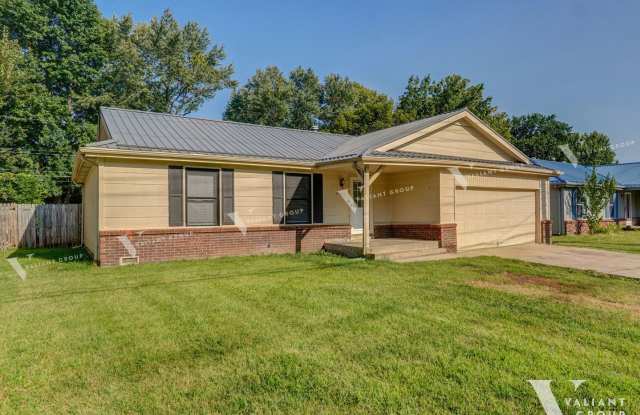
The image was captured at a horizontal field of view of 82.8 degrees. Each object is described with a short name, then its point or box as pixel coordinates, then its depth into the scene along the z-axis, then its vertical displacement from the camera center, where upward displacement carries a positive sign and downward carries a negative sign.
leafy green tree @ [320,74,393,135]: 35.31 +11.17
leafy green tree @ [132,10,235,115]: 28.28 +11.95
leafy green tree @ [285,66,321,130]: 35.03 +10.84
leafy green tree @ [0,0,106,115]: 23.27 +11.69
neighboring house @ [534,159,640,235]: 18.09 +0.61
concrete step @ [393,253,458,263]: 9.21 -1.26
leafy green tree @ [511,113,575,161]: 45.38 +9.06
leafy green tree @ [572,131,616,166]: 44.34 +7.44
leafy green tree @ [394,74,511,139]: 31.38 +9.56
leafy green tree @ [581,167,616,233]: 17.25 +0.61
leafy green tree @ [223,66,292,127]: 33.69 +10.53
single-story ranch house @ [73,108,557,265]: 8.61 +0.67
